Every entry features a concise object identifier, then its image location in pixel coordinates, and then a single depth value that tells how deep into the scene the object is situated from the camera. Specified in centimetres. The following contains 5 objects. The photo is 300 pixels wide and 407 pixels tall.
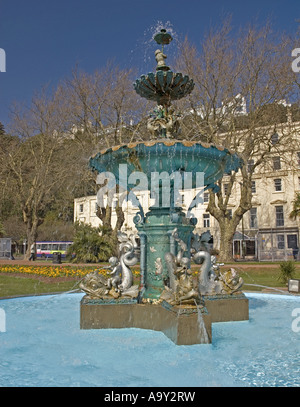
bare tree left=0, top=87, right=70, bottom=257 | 3116
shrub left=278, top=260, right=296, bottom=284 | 1430
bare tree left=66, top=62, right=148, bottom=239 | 2709
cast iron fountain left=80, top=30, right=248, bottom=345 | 652
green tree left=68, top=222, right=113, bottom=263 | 2595
